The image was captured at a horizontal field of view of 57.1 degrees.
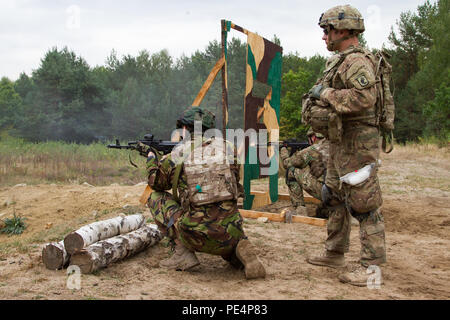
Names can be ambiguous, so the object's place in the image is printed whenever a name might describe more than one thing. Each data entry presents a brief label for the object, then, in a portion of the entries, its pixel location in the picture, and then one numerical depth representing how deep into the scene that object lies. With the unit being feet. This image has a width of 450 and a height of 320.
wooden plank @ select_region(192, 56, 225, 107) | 18.69
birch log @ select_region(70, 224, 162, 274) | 11.39
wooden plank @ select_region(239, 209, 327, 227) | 18.80
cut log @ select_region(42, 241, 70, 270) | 11.68
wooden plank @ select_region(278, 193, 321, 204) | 23.09
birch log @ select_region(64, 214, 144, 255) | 11.74
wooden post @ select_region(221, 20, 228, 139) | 18.41
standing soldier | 10.81
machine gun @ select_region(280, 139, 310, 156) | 23.75
